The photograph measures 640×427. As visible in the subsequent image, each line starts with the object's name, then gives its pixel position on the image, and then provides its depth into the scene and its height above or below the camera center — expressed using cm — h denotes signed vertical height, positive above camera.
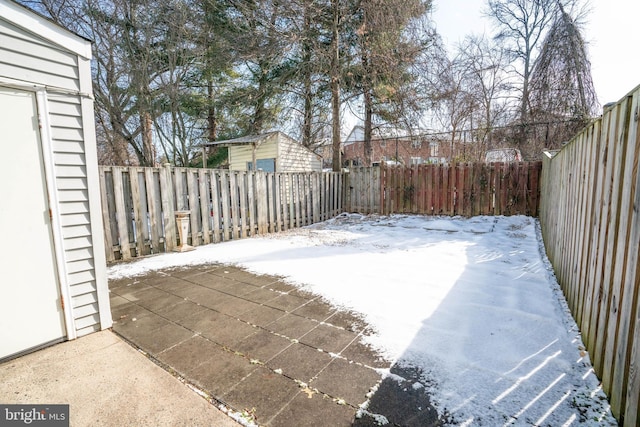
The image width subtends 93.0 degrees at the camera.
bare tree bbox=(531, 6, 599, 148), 954 +294
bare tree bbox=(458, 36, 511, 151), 1262 +410
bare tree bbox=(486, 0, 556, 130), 1266 +635
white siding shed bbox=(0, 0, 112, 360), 207 -5
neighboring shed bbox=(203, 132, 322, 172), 1199 +113
